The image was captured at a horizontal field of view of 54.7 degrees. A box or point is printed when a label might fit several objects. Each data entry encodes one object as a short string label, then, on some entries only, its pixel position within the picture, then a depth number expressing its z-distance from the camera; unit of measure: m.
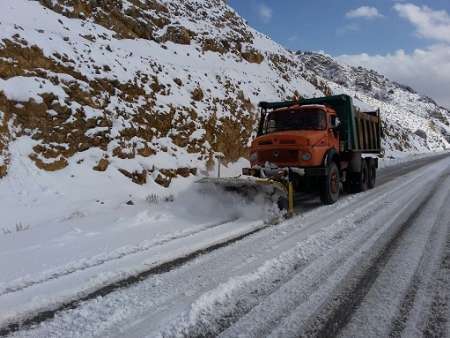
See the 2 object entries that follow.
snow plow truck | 9.18
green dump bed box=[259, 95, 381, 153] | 12.04
